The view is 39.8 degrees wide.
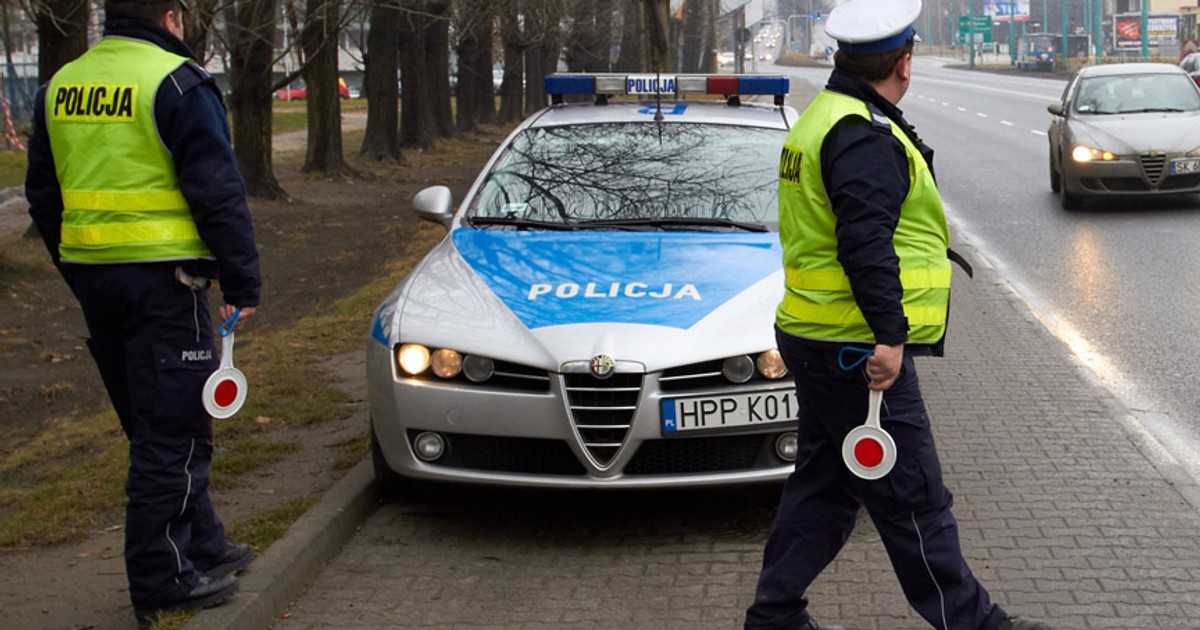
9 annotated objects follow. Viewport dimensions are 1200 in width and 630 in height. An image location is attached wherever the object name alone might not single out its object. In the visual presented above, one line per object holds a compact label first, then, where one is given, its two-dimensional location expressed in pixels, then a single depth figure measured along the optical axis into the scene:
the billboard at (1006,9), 152.50
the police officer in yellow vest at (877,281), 4.02
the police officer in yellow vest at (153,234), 4.75
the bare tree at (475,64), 30.98
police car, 5.78
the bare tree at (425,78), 31.67
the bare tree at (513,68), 37.85
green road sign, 121.44
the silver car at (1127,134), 16.66
